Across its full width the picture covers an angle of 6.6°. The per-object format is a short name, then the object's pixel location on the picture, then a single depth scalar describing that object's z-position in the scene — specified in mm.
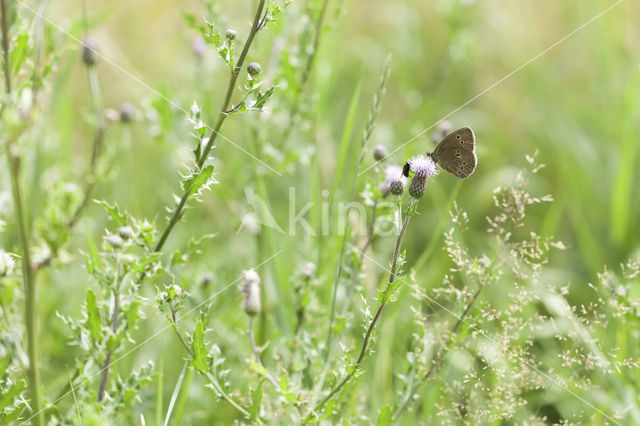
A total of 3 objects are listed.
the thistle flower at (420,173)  2433
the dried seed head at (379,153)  2524
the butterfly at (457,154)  2460
